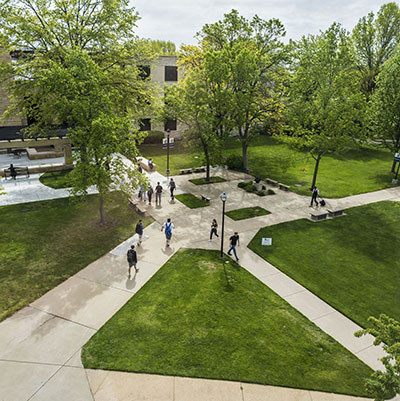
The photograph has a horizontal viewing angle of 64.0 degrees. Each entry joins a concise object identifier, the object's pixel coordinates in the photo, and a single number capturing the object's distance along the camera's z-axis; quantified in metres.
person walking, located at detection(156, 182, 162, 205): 23.39
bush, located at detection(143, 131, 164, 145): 43.47
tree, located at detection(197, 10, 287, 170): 26.20
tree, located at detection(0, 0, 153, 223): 17.30
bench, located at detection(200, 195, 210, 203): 24.33
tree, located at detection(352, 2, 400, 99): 44.59
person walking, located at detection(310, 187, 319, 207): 24.25
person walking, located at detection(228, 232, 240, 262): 16.53
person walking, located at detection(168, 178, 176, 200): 24.36
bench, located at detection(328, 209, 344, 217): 22.89
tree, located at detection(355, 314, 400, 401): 7.10
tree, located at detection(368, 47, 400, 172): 31.94
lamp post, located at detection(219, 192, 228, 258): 15.34
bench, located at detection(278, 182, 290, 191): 28.09
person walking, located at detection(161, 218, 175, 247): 17.14
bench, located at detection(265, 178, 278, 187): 29.21
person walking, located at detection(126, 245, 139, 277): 14.48
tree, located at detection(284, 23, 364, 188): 25.44
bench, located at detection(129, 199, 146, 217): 21.86
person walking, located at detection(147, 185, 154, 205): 23.02
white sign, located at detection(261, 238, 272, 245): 18.41
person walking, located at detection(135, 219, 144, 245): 17.45
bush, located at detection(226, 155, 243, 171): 33.94
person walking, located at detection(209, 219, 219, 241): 18.20
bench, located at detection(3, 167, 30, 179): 28.21
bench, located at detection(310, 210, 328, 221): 22.10
